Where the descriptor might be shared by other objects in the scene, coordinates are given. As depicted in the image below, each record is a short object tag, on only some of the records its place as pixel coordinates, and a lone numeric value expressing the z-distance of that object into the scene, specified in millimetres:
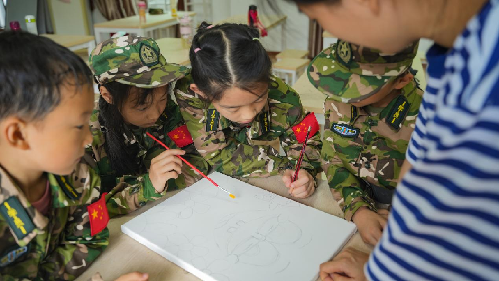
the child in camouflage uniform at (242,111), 1038
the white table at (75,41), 2932
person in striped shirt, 348
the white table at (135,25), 3721
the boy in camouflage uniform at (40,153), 590
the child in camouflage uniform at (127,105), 1094
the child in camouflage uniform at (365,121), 909
